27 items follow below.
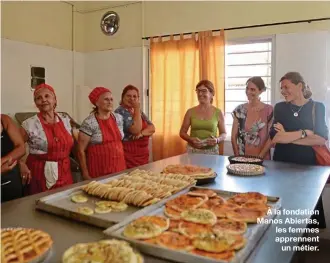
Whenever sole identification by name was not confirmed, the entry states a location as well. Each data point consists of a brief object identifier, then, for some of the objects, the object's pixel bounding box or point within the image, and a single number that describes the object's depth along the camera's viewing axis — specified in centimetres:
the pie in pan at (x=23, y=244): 83
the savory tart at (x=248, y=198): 130
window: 329
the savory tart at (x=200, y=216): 109
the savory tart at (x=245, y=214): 111
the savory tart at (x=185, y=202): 122
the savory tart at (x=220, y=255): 84
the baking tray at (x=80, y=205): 112
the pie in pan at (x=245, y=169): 190
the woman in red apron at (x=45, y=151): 190
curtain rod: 296
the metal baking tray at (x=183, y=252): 85
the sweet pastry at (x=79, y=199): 131
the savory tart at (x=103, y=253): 83
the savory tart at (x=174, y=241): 91
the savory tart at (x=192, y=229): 99
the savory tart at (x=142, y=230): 96
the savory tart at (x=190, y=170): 172
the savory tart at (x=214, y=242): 89
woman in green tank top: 278
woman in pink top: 256
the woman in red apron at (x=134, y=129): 262
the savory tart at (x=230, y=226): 101
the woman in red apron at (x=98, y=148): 212
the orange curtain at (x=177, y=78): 338
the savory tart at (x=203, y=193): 138
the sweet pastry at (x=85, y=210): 115
